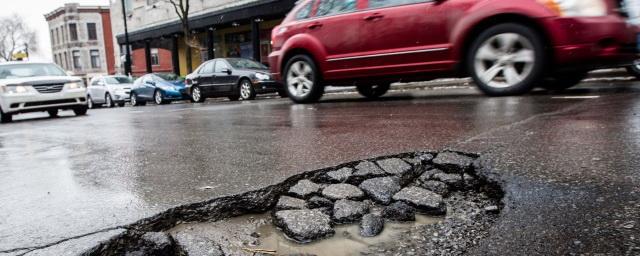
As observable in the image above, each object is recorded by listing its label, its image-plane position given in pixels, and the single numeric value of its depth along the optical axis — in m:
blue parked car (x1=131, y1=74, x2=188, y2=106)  16.98
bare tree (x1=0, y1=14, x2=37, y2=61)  67.38
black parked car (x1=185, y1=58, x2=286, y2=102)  13.19
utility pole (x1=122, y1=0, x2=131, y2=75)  29.19
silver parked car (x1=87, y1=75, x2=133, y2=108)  20.03
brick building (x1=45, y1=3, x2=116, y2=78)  55.19
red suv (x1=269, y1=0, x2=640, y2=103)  4.97
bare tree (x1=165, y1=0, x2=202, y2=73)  21.64
